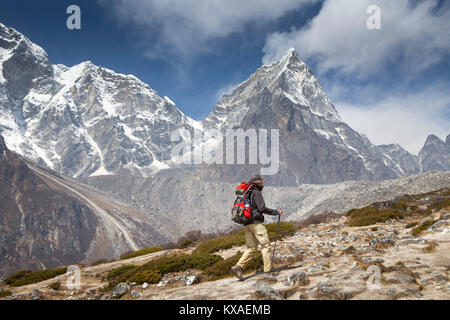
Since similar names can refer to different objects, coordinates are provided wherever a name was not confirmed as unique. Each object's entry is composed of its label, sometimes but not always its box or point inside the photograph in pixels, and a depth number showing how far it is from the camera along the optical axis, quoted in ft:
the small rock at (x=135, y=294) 28.96
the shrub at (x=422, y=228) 41.39
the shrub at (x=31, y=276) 54.64
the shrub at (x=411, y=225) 50.31
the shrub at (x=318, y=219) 89.97
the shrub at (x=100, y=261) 81.80
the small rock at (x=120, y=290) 30.34
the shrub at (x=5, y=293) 41.32
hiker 26.76
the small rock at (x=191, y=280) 31.77
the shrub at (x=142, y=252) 77.77
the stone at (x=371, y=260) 25.71
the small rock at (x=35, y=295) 35.77
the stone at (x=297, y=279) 22.29
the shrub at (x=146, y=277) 35.41
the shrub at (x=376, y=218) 63.93
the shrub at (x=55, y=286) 39.82
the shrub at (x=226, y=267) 32.63
